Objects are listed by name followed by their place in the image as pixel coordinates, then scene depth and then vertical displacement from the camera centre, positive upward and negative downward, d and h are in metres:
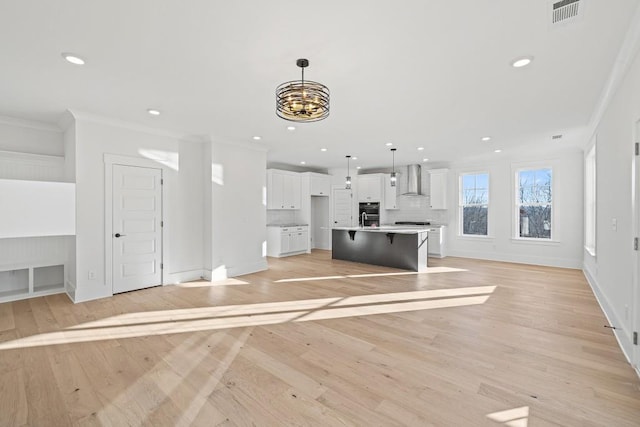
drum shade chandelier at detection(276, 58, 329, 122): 2.58 +0.99
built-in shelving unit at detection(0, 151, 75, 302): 4.04 -0.17
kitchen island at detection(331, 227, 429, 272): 6.36 -0.78
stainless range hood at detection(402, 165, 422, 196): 8.62 +0.93
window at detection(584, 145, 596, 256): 5.37 +0.23
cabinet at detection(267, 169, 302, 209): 8.22 +0.66
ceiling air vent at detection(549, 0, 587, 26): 1.97 +1.40
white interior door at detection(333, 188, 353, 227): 9.52 +0.18
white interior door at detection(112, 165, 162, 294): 4.67 -0.25
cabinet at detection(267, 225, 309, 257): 8.15 -0.78
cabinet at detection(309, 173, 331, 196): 9.05 +0.89
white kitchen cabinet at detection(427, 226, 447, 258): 7.93 -0.79
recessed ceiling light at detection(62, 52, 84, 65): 2.65 +1.40
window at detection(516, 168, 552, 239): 6.96 +0.23
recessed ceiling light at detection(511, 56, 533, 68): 2.70 +1.40
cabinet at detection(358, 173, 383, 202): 9.17 +0.79
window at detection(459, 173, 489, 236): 7.86 +0.26
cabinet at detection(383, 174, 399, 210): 9.04 +0.54
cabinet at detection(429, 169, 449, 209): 8.21 +0.70
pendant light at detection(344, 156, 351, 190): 7.66 +0.80
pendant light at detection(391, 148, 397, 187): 6.91 +0.95
